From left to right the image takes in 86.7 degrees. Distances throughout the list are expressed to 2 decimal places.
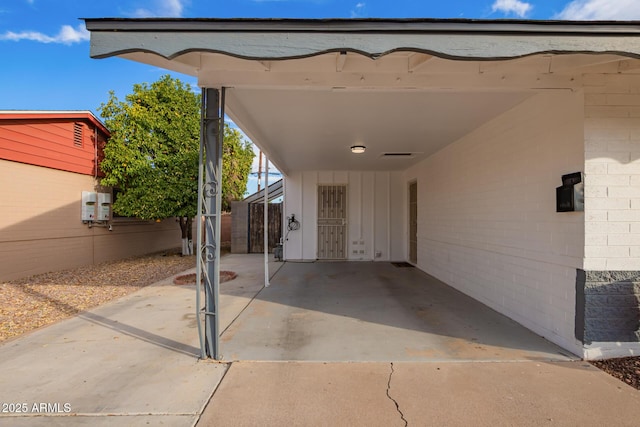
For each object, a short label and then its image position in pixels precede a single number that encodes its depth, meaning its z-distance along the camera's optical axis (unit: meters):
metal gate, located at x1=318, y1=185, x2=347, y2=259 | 9.96
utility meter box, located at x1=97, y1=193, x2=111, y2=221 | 9.22
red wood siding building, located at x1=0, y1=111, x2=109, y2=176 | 6.84
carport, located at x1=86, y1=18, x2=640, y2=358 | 2.42
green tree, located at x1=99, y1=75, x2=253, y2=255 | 9.44
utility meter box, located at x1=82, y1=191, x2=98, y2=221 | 8.76
